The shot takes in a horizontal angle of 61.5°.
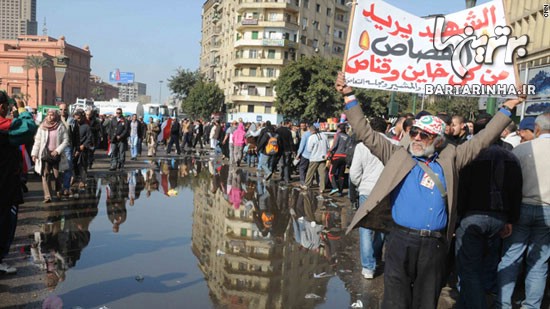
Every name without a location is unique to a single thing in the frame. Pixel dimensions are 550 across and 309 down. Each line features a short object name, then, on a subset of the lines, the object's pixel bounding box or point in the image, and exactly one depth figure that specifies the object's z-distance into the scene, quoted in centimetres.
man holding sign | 348
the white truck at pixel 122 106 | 4500
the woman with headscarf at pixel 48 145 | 880
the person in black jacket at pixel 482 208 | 432
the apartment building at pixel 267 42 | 6644
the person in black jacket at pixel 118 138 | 1442
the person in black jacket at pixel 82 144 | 1122
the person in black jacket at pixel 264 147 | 1429
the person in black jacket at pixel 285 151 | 1409
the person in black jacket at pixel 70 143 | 967
